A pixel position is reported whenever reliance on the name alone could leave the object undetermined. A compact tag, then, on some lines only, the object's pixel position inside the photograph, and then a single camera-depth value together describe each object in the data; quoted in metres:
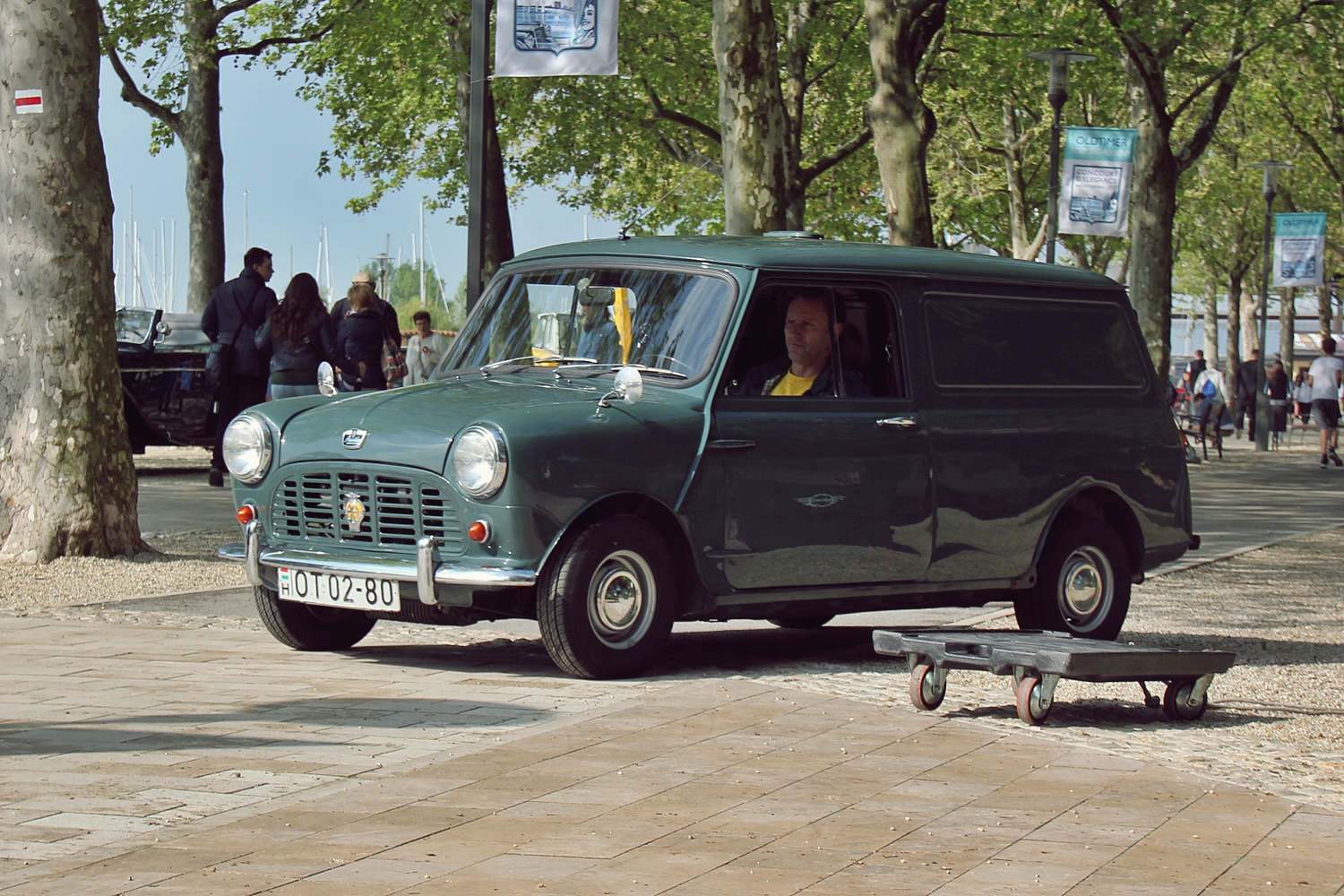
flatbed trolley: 6.92
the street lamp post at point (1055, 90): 27.66
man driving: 8.55
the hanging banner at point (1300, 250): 37.31
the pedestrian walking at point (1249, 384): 39.94
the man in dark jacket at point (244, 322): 16.75
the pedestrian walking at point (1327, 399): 30.02
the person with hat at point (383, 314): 16.88
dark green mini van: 7.70
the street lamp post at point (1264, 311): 36.62
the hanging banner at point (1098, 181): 27.34
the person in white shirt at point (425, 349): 22.31
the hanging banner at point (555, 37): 13.31
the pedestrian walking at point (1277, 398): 38.31
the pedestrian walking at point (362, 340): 16.50
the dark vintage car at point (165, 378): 20.34
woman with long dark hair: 16.12
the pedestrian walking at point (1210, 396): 31.98
